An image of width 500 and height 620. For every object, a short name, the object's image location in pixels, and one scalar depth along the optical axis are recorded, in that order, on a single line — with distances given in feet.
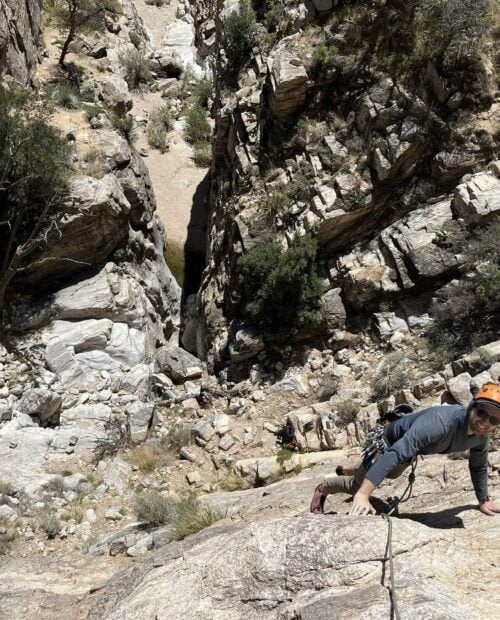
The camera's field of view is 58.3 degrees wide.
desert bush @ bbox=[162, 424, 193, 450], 30.17
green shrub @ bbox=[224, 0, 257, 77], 44.24
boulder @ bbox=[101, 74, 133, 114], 54.80
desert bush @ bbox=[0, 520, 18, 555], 20.86
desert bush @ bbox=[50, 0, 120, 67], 54.95
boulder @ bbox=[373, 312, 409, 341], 31.22
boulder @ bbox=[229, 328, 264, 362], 35.50
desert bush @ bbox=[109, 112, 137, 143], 47.75
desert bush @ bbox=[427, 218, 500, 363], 26.66
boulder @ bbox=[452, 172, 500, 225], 28.91
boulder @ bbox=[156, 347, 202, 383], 38.58
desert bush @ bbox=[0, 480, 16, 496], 24.25
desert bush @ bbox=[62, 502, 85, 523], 23.57
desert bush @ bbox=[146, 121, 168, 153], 66.39
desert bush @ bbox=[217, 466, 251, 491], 24.03
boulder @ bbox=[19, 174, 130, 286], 37.73
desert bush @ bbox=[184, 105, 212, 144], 68.85
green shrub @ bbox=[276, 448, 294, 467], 23.93
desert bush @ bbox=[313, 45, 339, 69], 36.47
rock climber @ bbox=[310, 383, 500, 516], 9.93
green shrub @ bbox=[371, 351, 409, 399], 26.45
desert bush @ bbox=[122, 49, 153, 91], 69.10
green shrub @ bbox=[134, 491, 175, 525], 20.27
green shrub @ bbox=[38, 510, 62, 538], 22.27
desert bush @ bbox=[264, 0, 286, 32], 42.60
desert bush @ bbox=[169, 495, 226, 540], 16.26
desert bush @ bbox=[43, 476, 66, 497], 25.35
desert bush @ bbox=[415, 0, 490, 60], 31.42
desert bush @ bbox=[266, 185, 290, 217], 37.15
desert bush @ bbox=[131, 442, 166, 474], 28.43
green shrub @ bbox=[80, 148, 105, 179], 40.14
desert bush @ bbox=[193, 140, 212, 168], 65.40
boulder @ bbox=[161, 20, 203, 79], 81.46
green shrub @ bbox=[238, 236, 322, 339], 33.71
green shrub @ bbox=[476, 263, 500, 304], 26.22
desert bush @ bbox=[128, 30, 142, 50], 73.97
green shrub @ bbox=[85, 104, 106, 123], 46.73
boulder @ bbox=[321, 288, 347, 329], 33.81
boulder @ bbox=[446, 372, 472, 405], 20.88
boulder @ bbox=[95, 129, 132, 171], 42.78
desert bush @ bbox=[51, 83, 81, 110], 47.03
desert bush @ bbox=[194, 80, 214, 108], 73.34
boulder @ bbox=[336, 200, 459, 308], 30.68
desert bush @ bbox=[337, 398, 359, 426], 25.32
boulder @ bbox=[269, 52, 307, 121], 36.45
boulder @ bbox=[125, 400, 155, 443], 31.07
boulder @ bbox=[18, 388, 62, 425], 30.42
